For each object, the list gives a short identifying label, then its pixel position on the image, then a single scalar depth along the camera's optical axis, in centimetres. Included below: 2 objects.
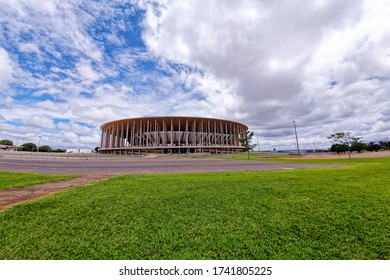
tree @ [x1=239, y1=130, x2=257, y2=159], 4581
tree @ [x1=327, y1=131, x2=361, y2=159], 3633
